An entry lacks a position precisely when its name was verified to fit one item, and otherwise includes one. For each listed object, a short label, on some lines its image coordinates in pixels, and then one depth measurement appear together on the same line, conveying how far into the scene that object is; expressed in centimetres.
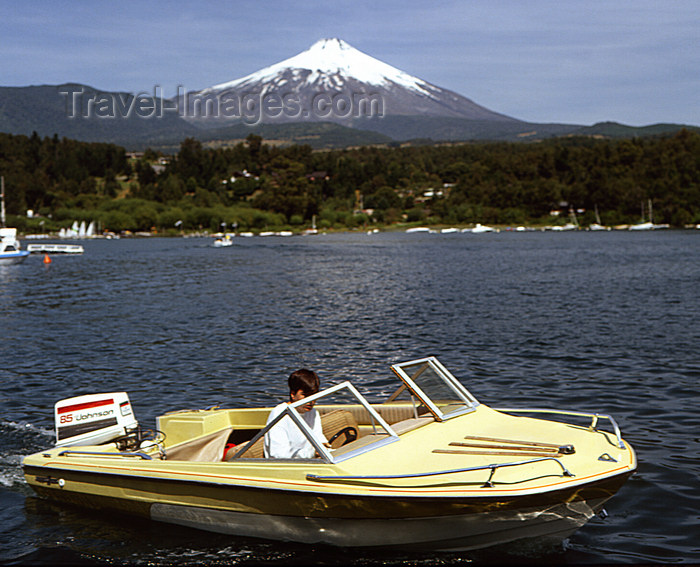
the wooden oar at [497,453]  784
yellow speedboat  727
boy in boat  823
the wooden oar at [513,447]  794
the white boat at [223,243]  12423
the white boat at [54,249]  10197
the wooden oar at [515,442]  809
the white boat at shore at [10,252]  7876
